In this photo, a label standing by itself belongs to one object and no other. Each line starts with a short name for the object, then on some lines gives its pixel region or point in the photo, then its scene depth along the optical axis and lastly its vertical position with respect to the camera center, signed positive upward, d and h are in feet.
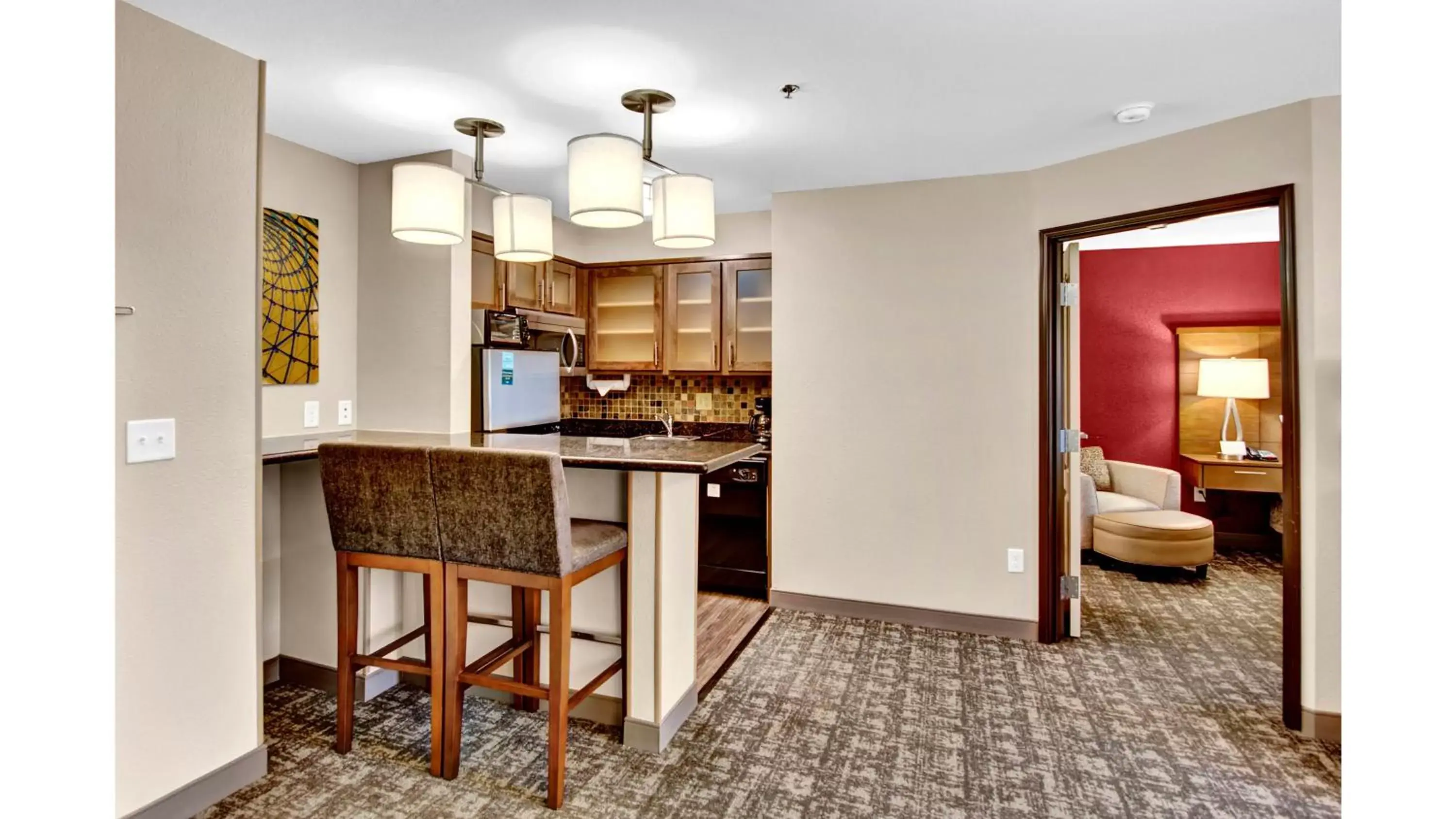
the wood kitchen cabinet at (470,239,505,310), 11.64 +2.22
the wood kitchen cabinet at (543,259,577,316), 13.91 +2.54
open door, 10.83 -0.53
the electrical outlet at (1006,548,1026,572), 10.91 -2.35
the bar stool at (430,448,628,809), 6.34 -1.31
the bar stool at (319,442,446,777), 6.74 -1.12
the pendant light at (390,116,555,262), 7.39 +2.16
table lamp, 15.71 +0.71
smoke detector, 8.49 +3.71
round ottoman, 13.74 -2.57
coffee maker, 13.97 -0.17
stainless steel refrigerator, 11.33 +0.36
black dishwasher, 12.68 -2.21
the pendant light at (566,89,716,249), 6.70 +2.18
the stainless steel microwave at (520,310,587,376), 12.62 +1.42
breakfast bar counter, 7.39 -1.99
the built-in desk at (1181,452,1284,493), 15.06 -1.40
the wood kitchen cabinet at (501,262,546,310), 12.50 +2.33
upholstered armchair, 15.02 -1.83
